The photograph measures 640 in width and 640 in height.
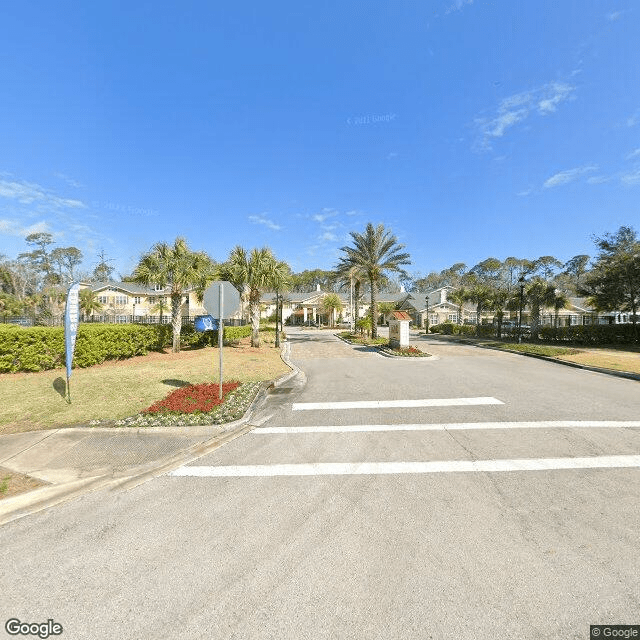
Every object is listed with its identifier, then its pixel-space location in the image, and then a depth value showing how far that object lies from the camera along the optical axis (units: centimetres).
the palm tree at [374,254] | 2677
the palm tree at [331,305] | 5178
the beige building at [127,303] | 4288
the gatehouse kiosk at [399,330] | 1888
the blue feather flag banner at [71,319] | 711
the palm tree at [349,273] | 2773
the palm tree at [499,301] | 3078
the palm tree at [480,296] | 3701
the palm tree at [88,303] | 3841
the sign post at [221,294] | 708
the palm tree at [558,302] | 2876
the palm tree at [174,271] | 1688
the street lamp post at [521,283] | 2252
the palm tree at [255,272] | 1888
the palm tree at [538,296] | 2719
